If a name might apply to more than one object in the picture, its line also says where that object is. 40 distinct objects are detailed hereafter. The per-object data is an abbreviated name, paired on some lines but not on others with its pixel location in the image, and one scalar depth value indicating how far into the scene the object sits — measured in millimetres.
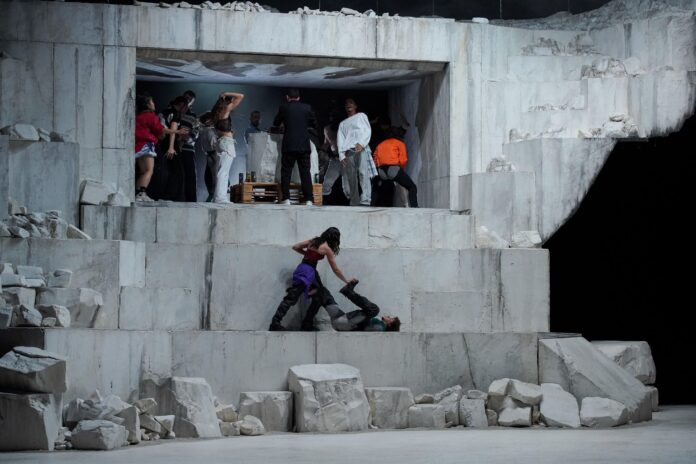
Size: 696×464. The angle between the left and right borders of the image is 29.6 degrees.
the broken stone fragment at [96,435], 11172
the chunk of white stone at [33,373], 11148
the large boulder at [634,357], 16250
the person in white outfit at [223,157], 18094
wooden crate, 18781
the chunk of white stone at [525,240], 17078
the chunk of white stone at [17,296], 12781
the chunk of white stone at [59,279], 13680
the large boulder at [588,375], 14258
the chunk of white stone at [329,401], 13203
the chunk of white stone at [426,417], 13852
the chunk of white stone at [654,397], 15562
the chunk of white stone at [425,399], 14091
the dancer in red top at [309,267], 14703
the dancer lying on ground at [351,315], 14648
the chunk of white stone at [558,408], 13805
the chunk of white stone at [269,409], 13336
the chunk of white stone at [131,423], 11711
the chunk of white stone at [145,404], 12352
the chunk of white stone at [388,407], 13773
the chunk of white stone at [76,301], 13320
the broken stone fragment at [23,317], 12398
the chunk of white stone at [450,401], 13961
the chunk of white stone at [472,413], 13906
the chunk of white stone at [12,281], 12984
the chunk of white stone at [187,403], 12508
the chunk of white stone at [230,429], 12875
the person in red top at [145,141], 17266
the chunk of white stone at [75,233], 14766
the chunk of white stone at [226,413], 13133
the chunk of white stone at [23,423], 11039
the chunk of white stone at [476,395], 14156
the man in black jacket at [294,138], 17484
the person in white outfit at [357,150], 18469
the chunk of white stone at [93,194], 16078
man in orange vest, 18438
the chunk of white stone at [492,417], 14023
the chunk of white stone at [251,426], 12984
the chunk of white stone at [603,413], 13695
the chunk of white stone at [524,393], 13961
